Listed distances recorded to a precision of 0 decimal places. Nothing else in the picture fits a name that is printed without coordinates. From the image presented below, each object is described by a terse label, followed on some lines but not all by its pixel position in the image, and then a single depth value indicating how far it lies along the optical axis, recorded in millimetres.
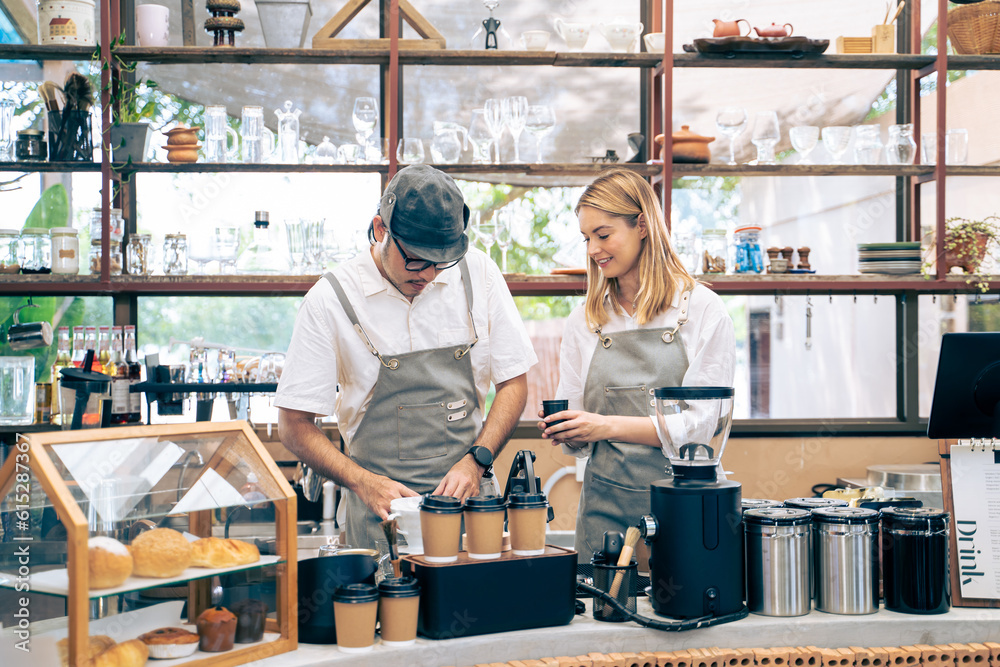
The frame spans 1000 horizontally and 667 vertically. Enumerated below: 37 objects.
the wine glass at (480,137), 3156
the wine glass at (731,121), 3182
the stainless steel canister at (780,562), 1494
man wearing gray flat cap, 1929
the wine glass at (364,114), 3100
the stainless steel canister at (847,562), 1504
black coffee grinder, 1452
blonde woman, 2037
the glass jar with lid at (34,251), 3049
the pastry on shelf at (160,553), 1226
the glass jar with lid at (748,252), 3188
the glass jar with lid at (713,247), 3186
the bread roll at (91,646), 1175
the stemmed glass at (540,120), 3137
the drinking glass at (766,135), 3203
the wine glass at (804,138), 3236
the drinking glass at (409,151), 3082
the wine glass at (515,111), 3121
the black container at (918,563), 1516
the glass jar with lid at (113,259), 3036
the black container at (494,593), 1381
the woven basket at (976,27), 3270
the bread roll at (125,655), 1192
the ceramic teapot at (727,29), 3143
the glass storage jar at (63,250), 3033
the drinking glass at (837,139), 3258
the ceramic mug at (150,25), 3092
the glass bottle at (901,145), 3270
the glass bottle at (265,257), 3127
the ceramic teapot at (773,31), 3135
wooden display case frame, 1152
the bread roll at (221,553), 1289
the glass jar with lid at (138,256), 3061
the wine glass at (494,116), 3129
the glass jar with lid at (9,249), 3041
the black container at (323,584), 1386
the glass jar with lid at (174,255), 3070
